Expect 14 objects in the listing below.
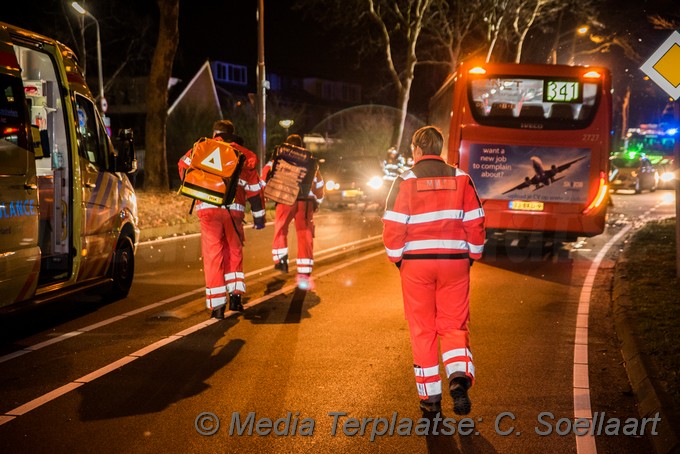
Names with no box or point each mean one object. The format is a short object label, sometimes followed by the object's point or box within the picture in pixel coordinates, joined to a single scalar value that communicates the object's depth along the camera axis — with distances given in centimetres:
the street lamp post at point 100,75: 2768
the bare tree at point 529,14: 3359
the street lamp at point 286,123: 2472
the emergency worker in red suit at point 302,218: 953
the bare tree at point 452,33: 3397
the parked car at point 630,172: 3319
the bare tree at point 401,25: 3158
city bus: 1187
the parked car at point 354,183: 2183
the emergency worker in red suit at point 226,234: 730
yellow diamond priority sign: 776
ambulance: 598
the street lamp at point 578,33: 3488
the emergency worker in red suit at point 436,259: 479
